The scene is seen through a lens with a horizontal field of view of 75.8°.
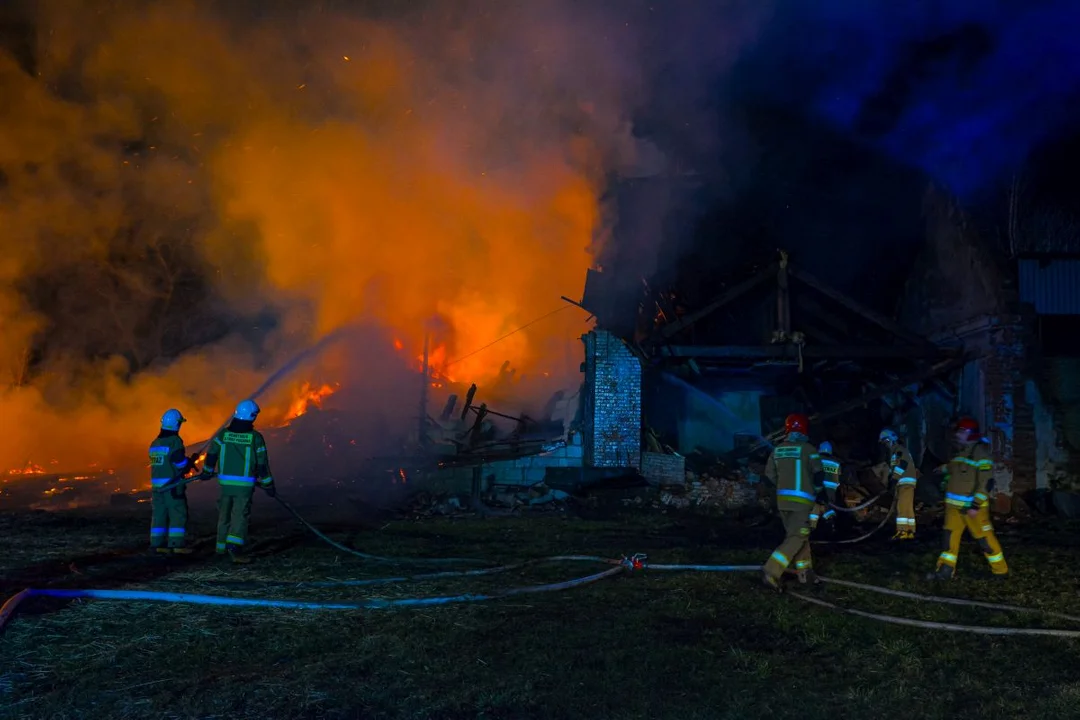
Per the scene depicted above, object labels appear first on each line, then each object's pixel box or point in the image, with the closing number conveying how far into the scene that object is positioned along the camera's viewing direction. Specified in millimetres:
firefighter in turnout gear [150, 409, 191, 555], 7809
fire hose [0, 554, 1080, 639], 5227
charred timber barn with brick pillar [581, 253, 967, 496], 12664
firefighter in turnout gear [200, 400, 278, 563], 7547
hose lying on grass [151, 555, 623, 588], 6344
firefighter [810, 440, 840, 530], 6445
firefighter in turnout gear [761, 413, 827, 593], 6270
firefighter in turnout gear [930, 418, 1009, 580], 6855
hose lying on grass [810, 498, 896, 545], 8725
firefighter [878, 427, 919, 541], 9383
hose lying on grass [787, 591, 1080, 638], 4934
